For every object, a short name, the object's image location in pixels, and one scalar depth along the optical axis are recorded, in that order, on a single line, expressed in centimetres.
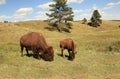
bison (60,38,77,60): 1144
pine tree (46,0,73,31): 3759
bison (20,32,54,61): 1069
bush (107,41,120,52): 1623
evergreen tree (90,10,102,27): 4376
